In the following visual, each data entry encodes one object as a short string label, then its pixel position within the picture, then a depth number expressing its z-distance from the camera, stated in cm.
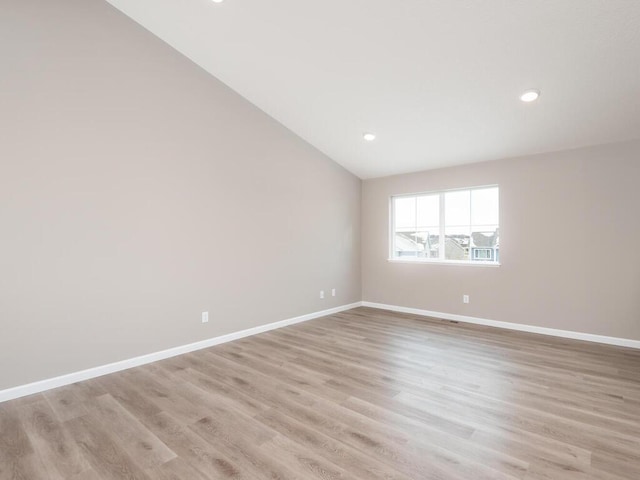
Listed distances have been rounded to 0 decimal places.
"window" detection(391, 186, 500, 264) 486
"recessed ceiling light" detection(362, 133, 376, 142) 455
